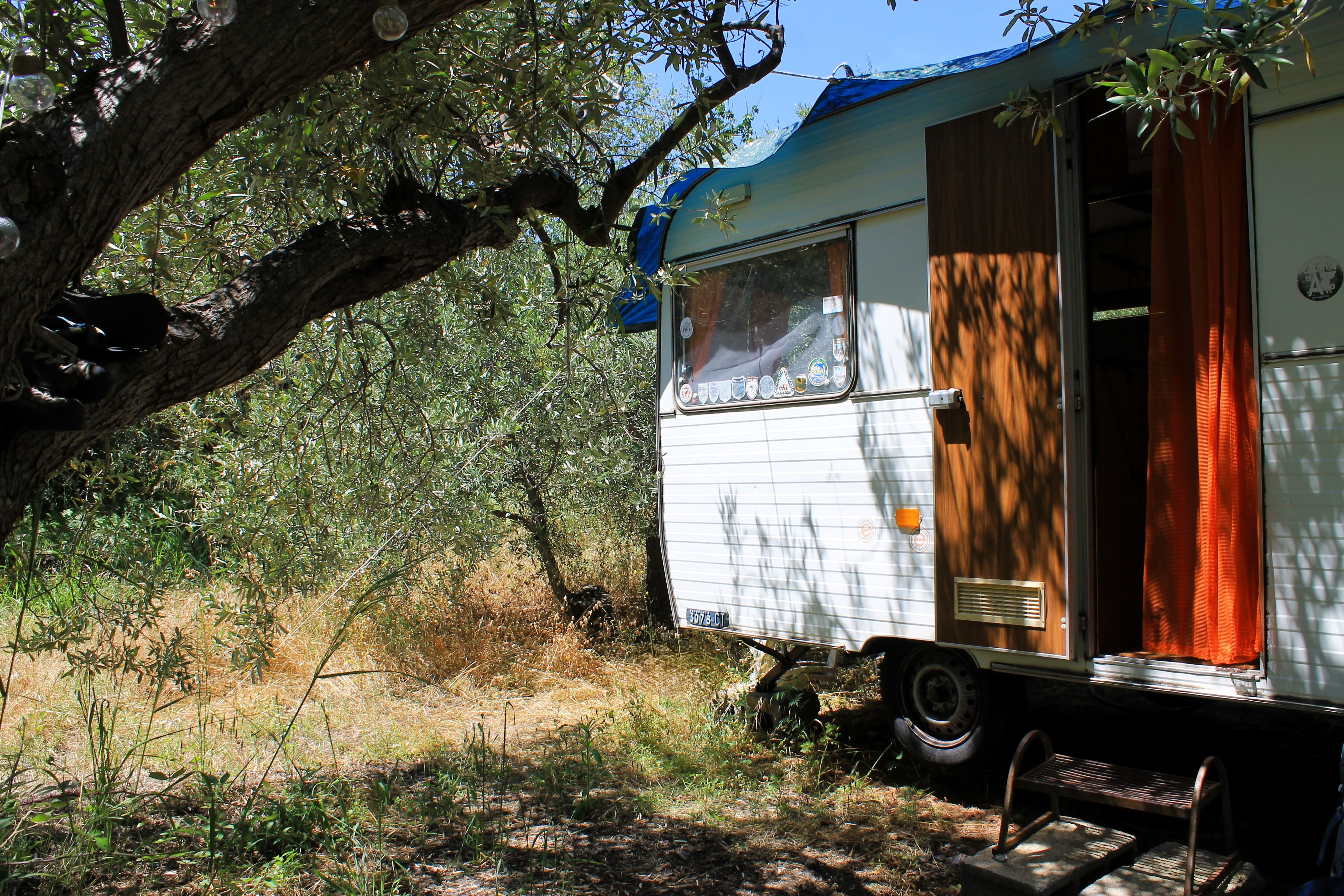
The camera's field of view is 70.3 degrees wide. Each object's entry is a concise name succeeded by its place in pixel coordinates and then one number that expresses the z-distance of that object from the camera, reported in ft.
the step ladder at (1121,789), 10.61
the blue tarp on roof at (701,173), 14.03
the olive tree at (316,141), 7.24
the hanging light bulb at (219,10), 7.30
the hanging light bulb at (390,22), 7.84
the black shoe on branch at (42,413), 7.19
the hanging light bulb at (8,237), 5.85
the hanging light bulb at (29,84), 6.12
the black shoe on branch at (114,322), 8.18
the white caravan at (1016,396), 10.87
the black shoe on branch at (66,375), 7.54
